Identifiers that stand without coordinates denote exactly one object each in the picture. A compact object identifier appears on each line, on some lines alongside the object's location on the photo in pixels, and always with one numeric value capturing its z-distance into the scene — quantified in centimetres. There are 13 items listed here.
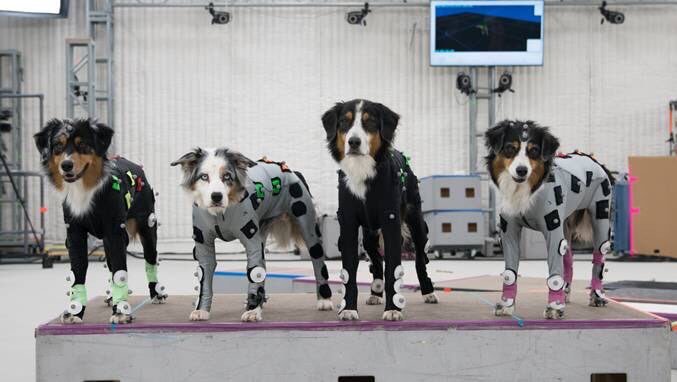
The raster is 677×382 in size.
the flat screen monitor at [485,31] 1173
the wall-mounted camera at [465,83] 1223
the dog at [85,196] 345
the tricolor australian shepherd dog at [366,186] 343
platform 338
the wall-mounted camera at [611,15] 1241
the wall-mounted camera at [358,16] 1232
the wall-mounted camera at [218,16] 1224
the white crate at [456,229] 1112
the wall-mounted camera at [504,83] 1220
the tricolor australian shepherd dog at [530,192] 351
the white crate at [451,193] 1110
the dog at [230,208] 344
